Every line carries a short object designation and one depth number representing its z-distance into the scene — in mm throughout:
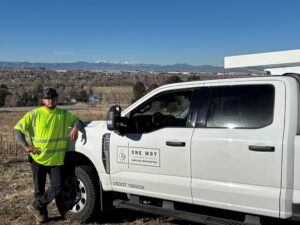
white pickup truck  2869
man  3890
